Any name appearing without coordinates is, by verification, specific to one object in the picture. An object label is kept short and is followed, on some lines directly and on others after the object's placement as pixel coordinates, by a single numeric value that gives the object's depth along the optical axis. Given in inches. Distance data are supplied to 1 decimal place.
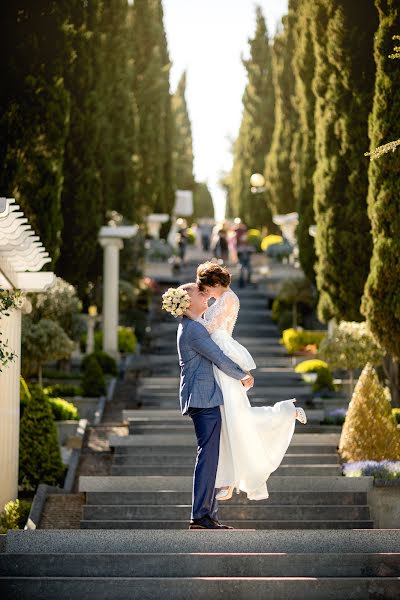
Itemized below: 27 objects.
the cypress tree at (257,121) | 1843.0
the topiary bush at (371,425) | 506.0
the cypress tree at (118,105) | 1068.5
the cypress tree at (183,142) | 2640.3
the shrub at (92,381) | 766.5
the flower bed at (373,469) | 462.9
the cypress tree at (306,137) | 995.3
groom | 369.1
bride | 374.0
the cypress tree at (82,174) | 885.2
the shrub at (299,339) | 941.2
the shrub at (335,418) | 637.9
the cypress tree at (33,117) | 732.7
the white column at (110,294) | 900.0
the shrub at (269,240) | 1486.2
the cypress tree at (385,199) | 619.2
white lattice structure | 444.8
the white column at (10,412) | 450.9
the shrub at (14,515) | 434.0
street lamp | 1583.4
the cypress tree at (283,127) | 1423.5
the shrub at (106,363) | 846.3
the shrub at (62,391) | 767.1
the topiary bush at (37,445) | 520.7
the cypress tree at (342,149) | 759.1
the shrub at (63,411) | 674.8
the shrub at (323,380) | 774.5
